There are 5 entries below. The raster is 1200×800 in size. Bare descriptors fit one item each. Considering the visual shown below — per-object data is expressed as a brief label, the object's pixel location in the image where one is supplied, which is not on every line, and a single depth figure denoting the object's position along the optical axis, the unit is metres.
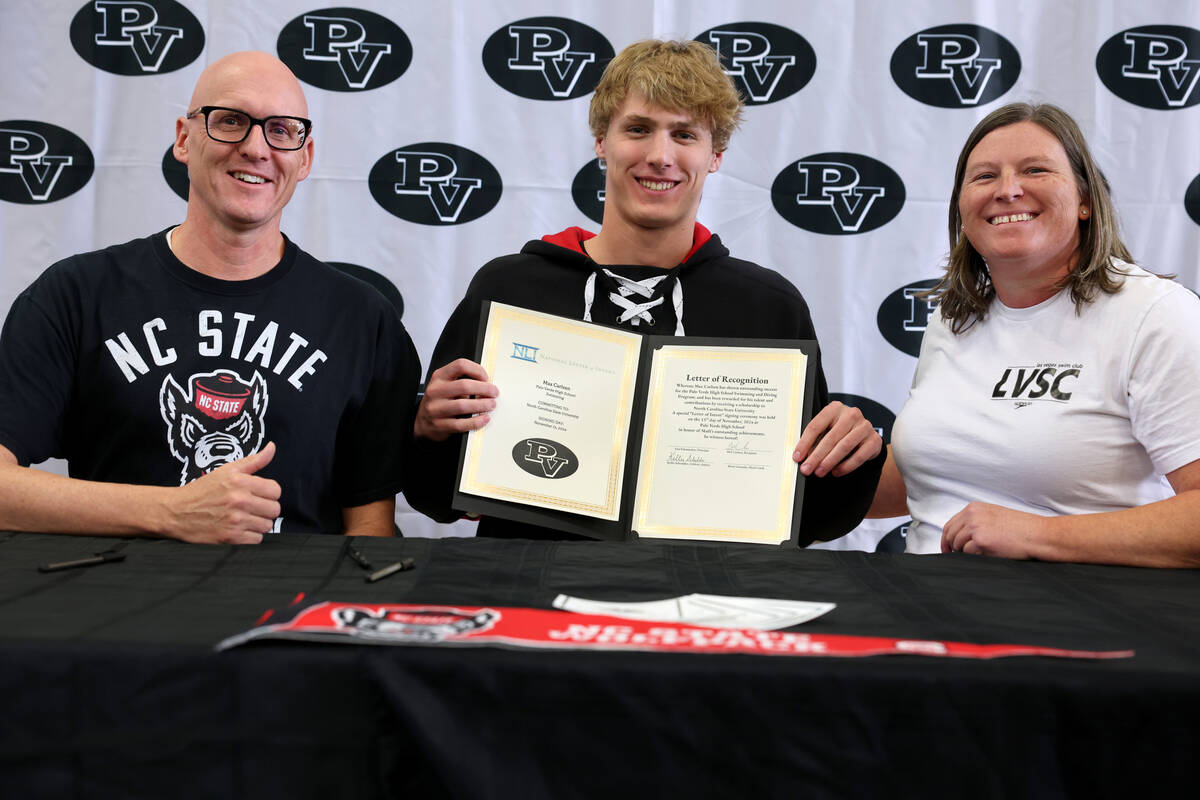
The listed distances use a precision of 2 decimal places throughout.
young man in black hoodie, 2.05
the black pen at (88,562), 1.21
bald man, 1.86
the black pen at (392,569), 1.20
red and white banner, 0.92
